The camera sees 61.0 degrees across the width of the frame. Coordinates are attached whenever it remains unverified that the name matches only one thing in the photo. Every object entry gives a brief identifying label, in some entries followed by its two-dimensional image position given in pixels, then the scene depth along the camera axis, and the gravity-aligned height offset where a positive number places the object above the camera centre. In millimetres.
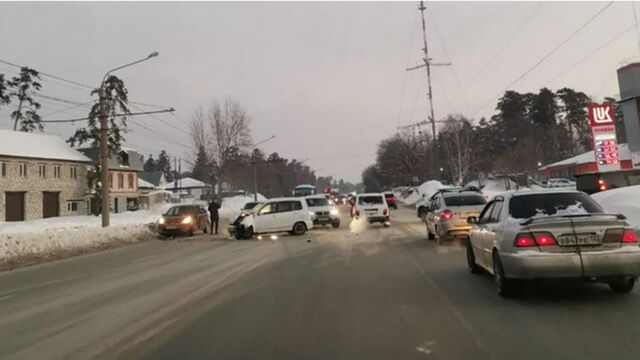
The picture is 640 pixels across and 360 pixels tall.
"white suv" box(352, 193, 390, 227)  28547 +131
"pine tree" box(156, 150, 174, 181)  181875 +21438
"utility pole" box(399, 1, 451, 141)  54844 +14840
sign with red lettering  29516 +3246
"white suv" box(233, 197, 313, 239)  25062 -4
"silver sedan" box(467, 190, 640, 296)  7469 -735
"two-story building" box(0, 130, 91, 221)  49781 +5649
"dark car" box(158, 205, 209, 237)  27859 +188
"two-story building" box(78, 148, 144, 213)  66900 +6322
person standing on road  28772 +596
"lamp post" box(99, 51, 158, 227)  25703 +3743
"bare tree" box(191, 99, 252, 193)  69812 +10659
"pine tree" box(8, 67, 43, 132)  69875 +17334
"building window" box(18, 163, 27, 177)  50869 +6304
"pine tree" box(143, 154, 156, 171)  177000 +20662
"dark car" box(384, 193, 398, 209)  52700 +756
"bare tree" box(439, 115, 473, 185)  64688 +7439
